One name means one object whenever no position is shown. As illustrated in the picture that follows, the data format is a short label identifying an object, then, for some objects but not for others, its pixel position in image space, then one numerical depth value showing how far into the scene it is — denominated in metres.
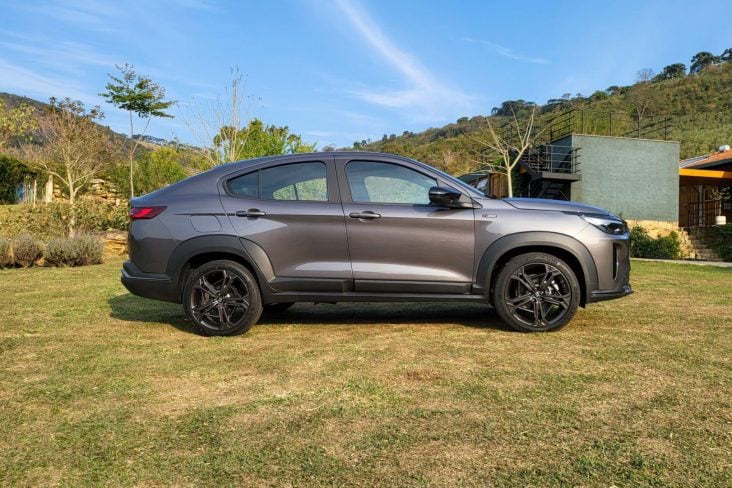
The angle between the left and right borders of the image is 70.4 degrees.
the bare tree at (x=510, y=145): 25.95
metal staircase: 22.80
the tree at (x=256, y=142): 21.06
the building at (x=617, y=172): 23.12
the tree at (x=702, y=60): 83.12
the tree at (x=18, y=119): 13.85
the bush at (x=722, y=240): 20.05
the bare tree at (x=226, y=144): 20.64
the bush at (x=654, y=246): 19.91
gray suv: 4.39
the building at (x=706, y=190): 24.67
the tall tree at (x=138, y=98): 21.42
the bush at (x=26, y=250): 10.75
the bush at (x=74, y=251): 10.96
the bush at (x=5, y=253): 10.62
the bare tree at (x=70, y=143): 22.38
